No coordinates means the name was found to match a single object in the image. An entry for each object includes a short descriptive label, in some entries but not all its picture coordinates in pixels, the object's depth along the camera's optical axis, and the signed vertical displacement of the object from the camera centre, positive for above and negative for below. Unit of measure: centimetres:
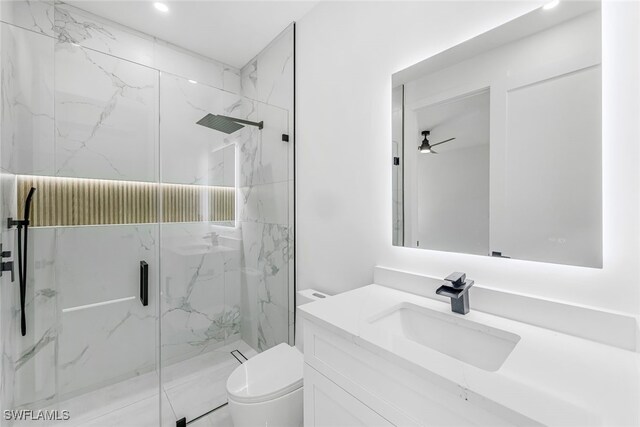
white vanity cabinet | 59 -49
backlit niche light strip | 148 +7
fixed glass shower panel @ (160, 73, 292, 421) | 178 -18
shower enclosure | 147 -7
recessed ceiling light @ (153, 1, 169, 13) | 182 +141
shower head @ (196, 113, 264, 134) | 188 +65
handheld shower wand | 133 -21
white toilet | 121 -83
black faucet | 95 -28
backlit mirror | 86 +27
